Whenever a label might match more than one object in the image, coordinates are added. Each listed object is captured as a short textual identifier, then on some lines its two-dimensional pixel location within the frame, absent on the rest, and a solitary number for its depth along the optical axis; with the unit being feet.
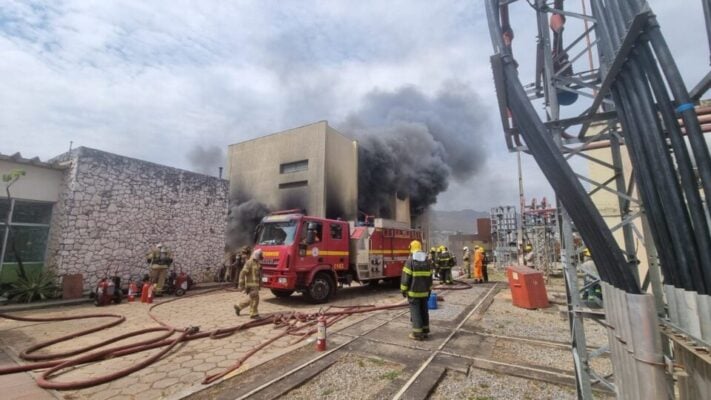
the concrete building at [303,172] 62.34
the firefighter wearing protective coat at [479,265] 45.27
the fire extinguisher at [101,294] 26.05
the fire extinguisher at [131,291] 28.27
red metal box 26.94
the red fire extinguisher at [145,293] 27.94
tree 25.72
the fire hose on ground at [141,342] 12.04
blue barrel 25.91
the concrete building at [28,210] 26.66
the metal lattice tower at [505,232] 64.34
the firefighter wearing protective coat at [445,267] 42.11
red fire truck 26.25
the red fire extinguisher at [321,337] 15.40
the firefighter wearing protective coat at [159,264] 31.01
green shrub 24.99
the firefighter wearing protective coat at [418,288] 17.54
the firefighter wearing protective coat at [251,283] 21.72
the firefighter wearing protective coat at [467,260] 52.03
